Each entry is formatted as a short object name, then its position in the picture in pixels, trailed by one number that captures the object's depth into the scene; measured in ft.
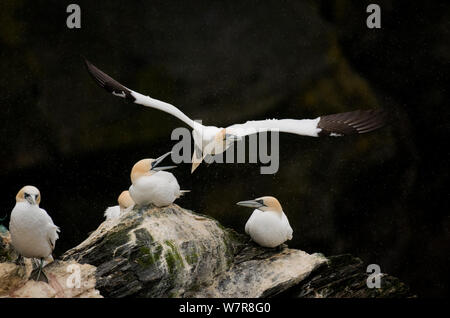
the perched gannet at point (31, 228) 39.01
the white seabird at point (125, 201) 50.24
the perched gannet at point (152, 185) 43.83
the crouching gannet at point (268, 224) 45.03
